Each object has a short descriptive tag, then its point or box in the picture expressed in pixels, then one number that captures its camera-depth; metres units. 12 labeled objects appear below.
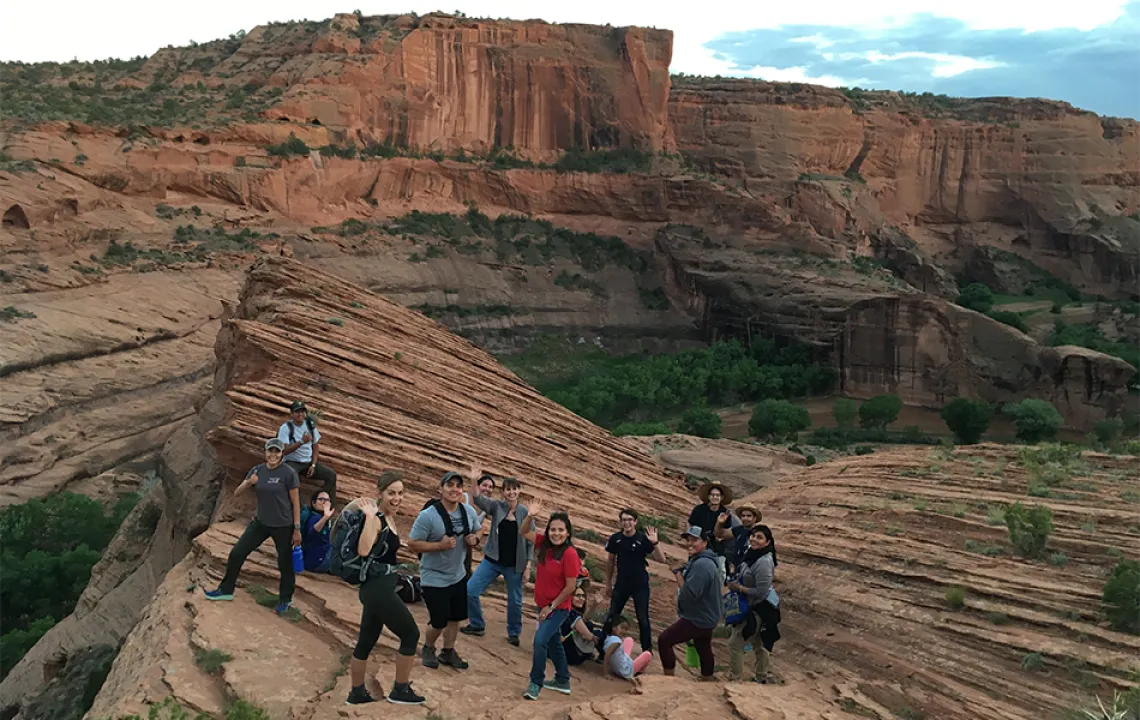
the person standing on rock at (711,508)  9.17
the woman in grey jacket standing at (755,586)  7.93
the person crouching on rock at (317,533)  8.57
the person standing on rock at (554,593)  6.88
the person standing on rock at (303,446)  8.95
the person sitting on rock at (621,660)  7.62
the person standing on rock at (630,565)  8.01
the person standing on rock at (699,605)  7.35
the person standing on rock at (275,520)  7.73
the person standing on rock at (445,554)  6.87
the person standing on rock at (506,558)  8.05
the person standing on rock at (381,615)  6.21
